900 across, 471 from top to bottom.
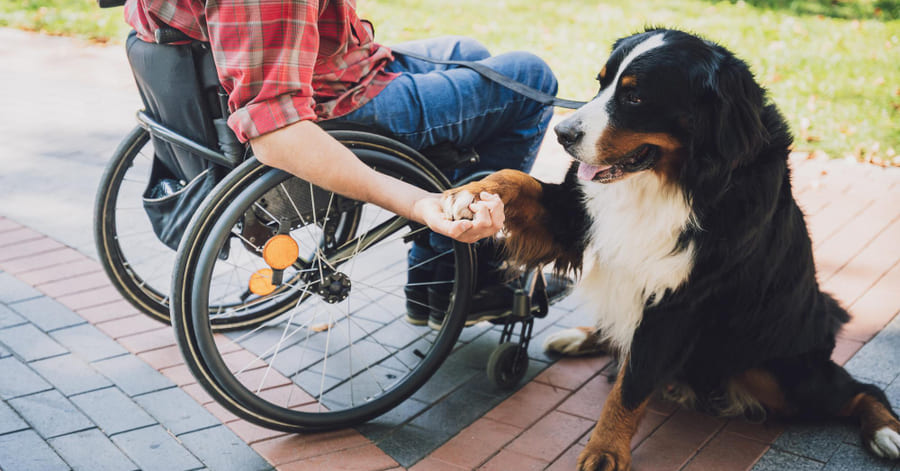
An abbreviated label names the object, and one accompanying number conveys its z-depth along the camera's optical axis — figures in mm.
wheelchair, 2008
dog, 1899
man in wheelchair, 1866
